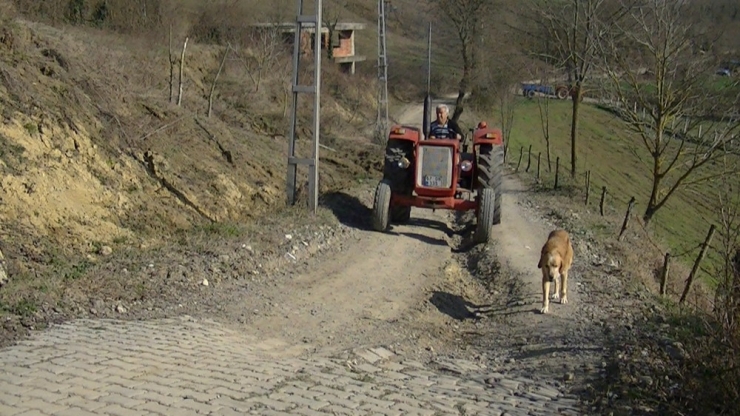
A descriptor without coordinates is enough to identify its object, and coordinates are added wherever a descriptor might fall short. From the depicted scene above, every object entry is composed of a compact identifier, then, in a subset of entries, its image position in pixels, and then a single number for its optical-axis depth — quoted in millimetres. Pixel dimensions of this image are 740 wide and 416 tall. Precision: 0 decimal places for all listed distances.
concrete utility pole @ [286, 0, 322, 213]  13938
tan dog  10141
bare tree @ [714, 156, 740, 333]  6145
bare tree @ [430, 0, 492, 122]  43719
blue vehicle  32478
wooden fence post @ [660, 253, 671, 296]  12291
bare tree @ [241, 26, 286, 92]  29312
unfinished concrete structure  47125
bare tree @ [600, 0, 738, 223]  18297
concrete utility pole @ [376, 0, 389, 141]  28377
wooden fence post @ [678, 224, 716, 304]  10824
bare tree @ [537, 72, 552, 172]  26853
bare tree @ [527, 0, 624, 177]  21719
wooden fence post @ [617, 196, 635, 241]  15602
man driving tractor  14602
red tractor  13797
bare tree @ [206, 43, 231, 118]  21109
